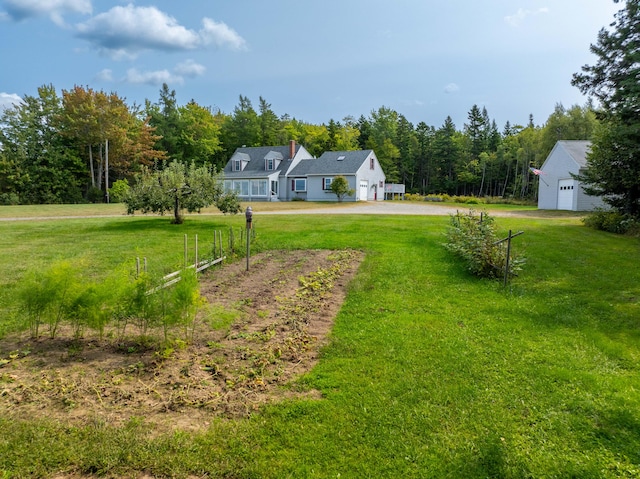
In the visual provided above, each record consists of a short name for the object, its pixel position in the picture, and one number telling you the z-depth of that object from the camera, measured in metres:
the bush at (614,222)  13.64
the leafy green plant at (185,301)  4.21
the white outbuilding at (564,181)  23.69
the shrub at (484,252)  7.77
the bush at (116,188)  31.07
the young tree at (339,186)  32.22
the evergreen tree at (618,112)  11.73
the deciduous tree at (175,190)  13.48
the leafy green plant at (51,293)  4.28
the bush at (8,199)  30.31
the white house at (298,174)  34.91
